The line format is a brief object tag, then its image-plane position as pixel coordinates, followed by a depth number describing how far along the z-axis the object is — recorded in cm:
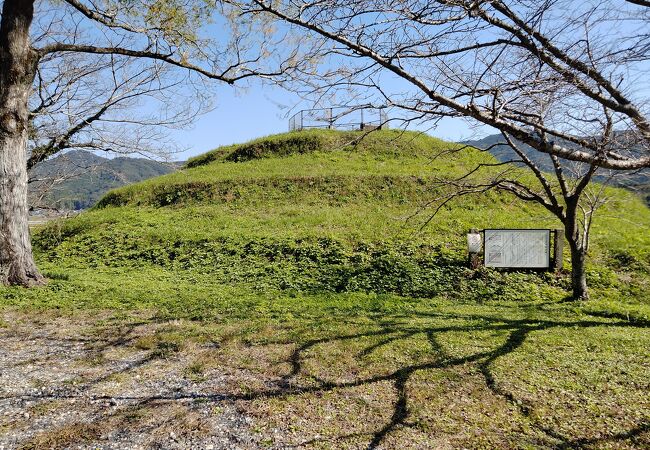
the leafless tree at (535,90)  348
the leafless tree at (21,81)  747
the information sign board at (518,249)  991
